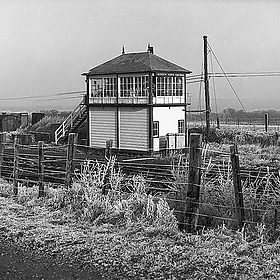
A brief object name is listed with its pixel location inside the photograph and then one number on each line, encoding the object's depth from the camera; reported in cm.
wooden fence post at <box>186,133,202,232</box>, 884
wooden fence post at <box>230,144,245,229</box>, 849
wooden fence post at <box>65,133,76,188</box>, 1184
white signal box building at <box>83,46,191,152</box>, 3177
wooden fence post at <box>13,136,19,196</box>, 1298
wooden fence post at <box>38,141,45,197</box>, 1214
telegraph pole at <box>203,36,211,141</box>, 3696
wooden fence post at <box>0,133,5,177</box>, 1475
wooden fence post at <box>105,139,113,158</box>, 1152
